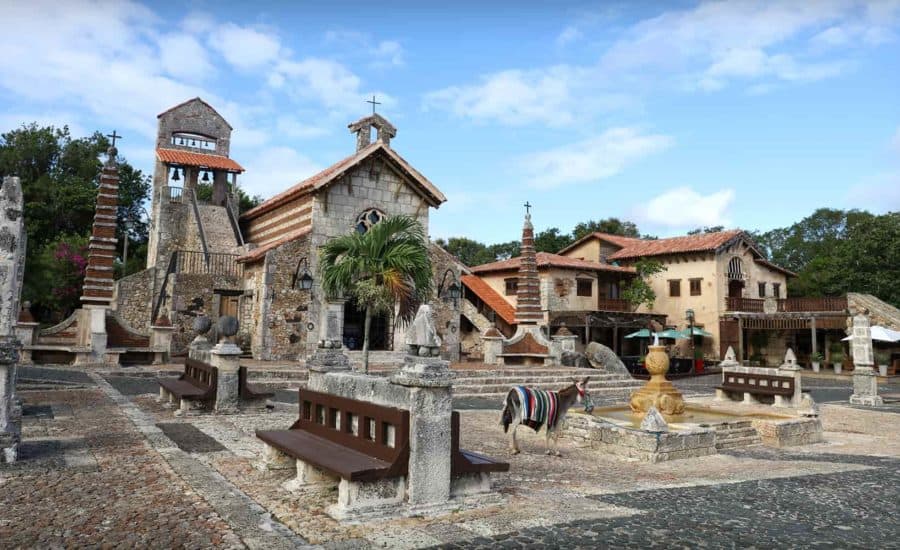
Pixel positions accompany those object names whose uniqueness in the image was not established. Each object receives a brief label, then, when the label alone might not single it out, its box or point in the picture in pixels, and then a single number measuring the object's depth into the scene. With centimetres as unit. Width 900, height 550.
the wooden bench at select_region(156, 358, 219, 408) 1038
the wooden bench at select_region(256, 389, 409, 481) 493
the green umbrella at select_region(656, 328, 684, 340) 3026
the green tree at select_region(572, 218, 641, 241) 4811
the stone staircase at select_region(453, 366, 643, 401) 1694
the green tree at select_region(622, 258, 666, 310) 3356
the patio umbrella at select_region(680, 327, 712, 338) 3081
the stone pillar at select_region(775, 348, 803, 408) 1395
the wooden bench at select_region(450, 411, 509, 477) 525
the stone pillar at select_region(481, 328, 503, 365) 2364
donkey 798
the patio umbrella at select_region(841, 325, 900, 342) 2645
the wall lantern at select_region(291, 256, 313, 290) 1888
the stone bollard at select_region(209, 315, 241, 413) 1054
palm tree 1370
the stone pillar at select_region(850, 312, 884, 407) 1681
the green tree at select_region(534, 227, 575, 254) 4497
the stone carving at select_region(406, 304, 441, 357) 523
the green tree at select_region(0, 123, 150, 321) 3544
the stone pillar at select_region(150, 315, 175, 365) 1947
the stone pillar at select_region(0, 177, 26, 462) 655
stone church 1998
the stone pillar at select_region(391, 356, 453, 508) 500
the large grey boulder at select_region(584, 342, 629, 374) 2375
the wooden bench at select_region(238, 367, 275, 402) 1095
